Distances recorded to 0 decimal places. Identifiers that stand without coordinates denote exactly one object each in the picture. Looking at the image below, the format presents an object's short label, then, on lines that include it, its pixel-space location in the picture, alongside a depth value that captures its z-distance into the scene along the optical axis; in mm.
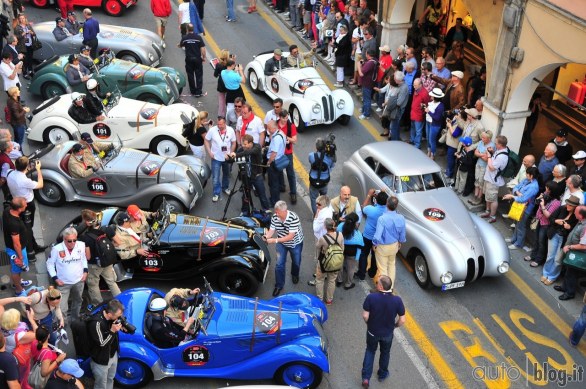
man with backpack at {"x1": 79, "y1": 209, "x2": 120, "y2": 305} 8664
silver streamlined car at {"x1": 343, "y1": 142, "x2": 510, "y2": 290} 9766
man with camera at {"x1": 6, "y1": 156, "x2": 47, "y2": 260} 9641
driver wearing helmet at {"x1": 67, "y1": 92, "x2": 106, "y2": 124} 12578
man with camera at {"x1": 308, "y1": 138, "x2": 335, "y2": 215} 10758
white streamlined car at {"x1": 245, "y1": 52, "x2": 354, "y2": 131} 13992
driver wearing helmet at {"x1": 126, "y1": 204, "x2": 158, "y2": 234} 9297
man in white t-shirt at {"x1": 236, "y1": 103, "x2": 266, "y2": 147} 11797
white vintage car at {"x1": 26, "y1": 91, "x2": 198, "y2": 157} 12688
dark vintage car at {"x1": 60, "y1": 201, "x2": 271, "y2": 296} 9391
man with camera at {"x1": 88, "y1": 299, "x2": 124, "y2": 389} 7074
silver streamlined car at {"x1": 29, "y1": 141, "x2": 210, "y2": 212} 11133
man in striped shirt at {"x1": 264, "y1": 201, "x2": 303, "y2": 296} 9270
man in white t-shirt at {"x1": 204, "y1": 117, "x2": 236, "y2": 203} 11570
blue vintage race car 7855
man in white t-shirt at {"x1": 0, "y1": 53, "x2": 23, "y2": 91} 12898
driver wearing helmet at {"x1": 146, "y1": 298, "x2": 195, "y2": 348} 7836
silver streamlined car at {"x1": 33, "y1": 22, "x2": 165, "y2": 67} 15602
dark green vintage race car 14117
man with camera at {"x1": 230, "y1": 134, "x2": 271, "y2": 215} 10984
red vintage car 19109
